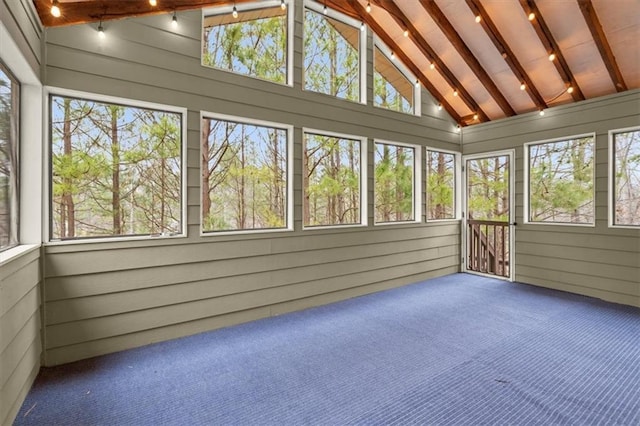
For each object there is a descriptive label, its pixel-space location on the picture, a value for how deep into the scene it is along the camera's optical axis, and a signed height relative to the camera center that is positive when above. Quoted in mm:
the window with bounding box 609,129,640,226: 4000 +459
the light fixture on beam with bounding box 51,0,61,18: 2441 +1515
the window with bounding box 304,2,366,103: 4129 +2092
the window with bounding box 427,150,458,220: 5430 +485
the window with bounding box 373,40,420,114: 4790 +1935
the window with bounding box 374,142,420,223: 4750 +467
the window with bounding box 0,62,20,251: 2061 +372
